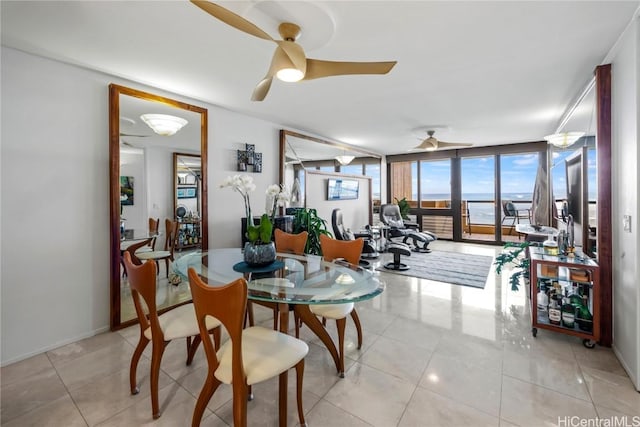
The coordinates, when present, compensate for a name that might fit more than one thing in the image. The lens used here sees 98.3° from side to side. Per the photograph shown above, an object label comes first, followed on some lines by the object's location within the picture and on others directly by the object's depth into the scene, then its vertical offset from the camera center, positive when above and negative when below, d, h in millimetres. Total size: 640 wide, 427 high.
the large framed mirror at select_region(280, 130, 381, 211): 4585 +1245
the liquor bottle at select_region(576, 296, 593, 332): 2227 -863
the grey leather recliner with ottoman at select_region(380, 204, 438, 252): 6025 -370
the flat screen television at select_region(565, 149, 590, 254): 2600 +163
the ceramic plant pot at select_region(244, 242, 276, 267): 2059 -303
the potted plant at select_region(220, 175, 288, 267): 2039 -184
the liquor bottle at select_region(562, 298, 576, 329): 2291 -854
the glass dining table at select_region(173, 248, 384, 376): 1570 -448
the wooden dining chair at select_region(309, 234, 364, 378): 1978 -427
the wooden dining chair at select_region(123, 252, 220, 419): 1562 -711
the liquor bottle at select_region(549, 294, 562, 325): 2338 -850
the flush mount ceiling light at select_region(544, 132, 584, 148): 3157 +914
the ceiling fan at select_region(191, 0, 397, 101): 1646 +979
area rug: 4070 -930
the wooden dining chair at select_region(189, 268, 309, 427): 1172 -727
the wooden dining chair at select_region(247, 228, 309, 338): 2838 -306
